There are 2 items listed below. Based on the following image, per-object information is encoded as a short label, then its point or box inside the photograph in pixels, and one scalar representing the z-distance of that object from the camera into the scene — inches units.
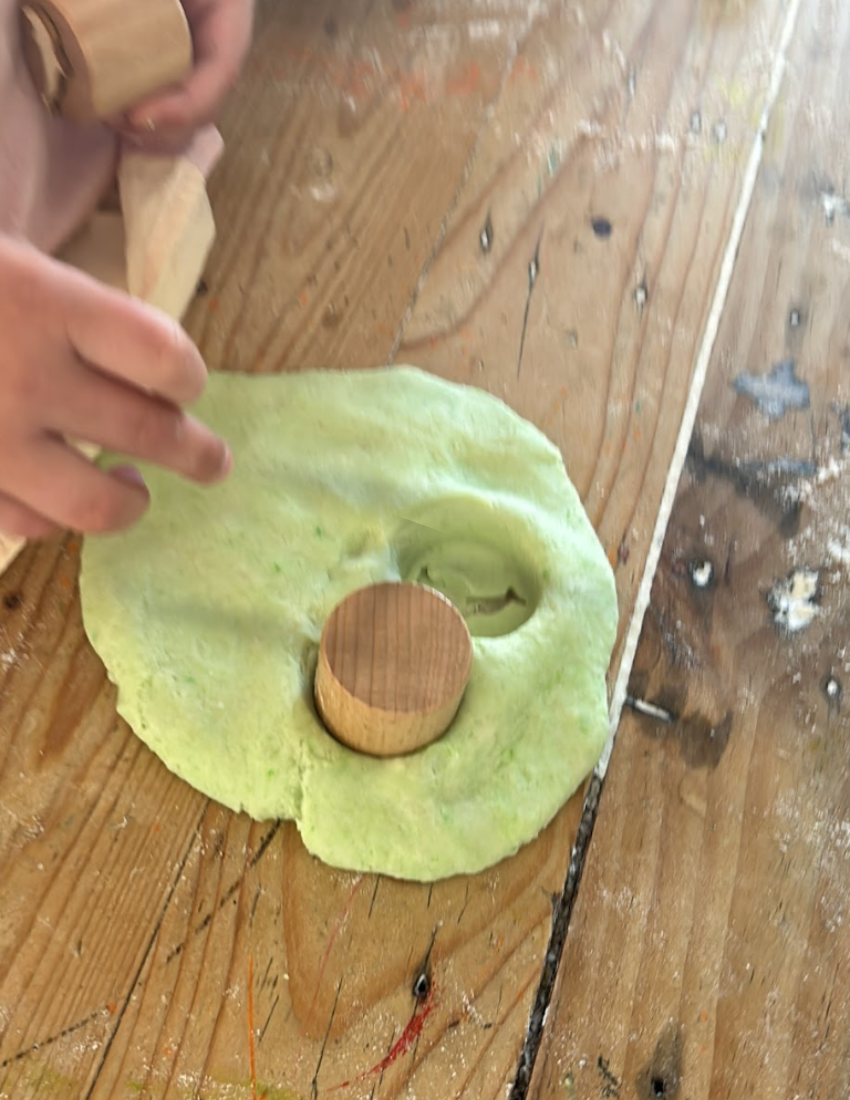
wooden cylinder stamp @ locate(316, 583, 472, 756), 8.9
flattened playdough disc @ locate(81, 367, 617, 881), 9.6
